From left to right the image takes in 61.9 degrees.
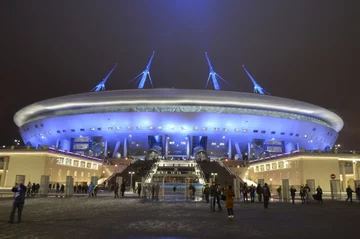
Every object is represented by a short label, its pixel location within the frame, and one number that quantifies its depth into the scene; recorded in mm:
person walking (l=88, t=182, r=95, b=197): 22547
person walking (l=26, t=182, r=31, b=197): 22697
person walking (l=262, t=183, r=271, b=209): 14742
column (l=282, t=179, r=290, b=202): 21328
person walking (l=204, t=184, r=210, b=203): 18391
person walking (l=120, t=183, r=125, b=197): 22750
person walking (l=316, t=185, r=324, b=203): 18438
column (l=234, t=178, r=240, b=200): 22533
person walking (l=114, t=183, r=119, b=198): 22066
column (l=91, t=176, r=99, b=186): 25630
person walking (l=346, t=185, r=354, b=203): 18969
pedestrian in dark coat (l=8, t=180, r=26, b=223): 8966
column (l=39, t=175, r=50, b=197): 23048
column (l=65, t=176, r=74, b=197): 22531
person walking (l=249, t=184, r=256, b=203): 19750
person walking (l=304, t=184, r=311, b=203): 19328
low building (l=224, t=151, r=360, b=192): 34125
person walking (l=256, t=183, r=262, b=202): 19284
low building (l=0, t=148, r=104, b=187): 33594
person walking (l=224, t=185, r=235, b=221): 10041
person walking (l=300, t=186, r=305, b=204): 19578
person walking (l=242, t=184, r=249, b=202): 19709
